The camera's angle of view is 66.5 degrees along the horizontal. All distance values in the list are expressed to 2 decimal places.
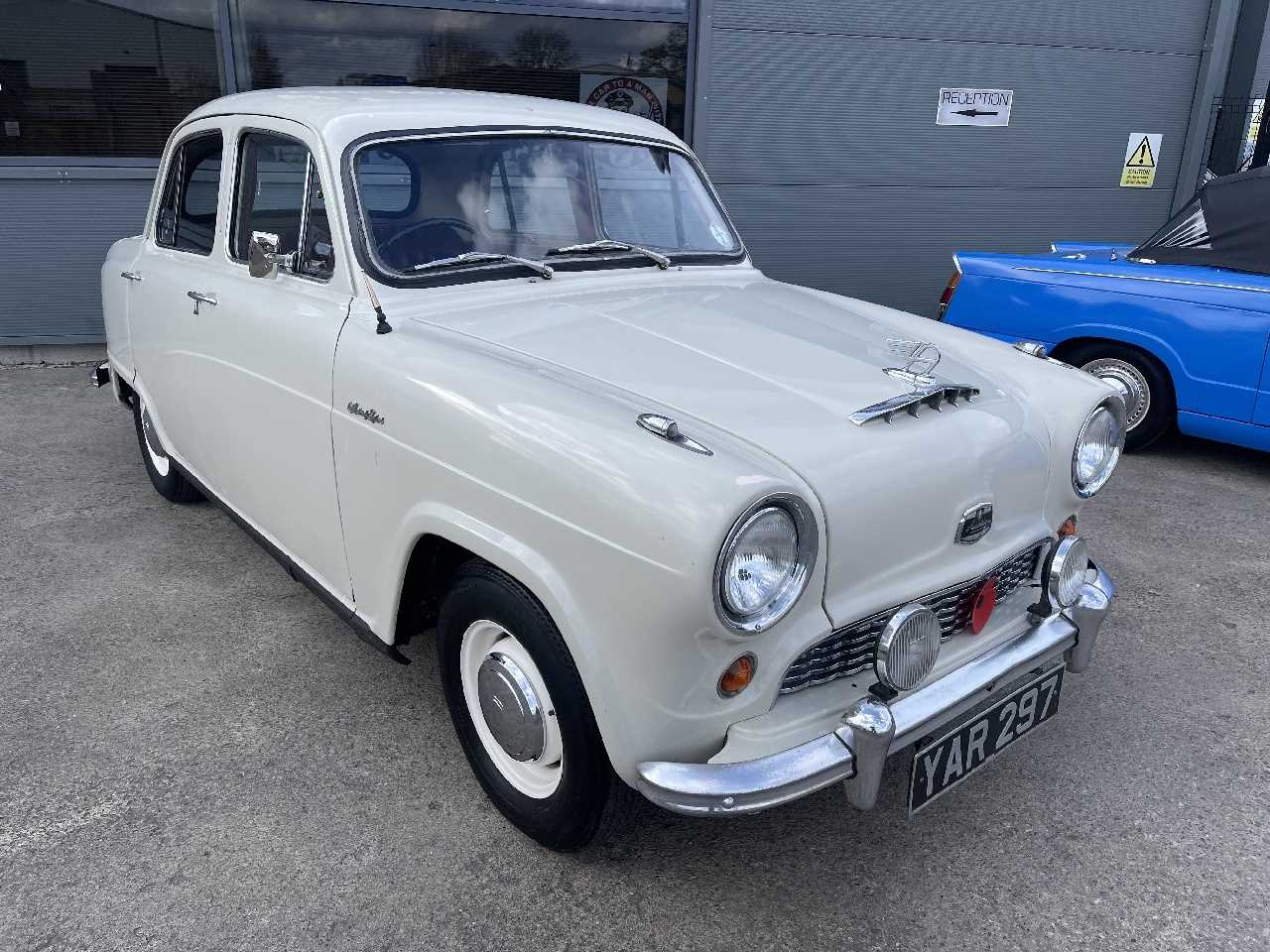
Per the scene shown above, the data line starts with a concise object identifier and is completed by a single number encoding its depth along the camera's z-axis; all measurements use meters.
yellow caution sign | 9.13
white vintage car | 1.90
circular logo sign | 7.64
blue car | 4.98
